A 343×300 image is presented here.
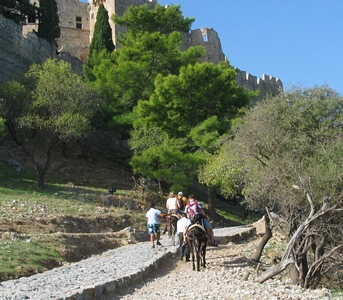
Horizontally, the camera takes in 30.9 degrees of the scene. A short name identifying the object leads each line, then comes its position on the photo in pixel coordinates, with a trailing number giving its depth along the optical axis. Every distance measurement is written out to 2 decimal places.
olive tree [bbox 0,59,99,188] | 25.83
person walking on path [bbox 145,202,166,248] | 16.65
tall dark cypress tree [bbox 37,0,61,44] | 41.38
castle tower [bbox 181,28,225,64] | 57.62
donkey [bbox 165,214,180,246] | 17.73
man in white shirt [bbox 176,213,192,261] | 15.27
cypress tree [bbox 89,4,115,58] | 42.19
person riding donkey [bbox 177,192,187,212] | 17.84
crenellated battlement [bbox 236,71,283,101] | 57.00
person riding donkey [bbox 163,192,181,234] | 17.57
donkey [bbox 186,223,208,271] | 14.13
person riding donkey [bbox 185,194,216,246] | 14.72
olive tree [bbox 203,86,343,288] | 13.83
